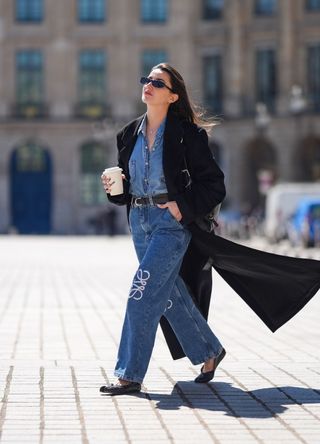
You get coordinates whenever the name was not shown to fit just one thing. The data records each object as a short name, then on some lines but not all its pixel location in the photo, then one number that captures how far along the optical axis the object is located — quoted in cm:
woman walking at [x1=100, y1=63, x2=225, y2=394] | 1011
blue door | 8232
